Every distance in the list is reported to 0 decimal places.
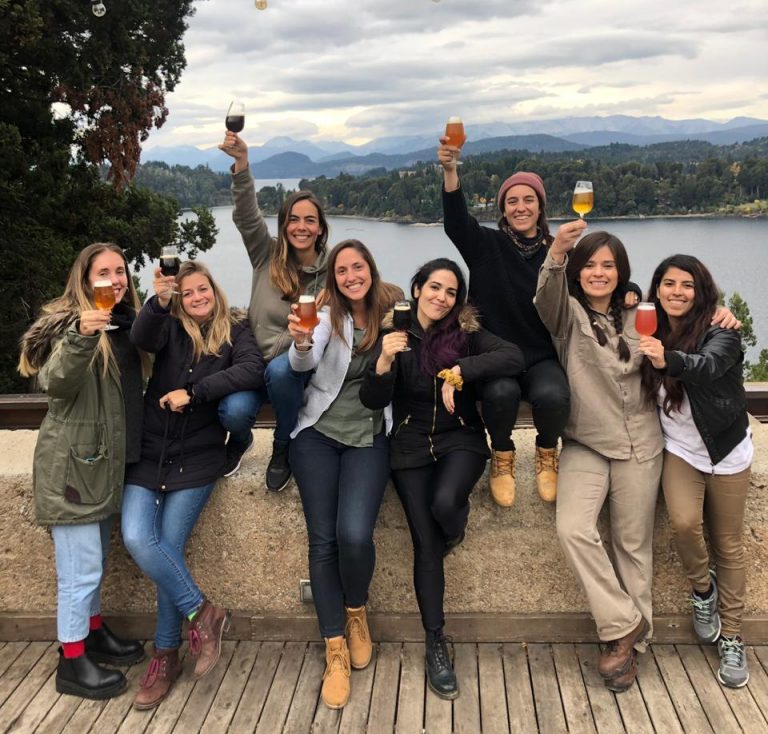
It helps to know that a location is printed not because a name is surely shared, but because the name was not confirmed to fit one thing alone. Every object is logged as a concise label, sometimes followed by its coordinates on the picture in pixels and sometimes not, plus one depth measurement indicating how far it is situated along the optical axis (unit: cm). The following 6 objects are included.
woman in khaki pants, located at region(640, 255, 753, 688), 277
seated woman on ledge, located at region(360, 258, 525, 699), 284
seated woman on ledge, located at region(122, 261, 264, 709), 287
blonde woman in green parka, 282
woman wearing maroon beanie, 299
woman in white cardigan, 283
